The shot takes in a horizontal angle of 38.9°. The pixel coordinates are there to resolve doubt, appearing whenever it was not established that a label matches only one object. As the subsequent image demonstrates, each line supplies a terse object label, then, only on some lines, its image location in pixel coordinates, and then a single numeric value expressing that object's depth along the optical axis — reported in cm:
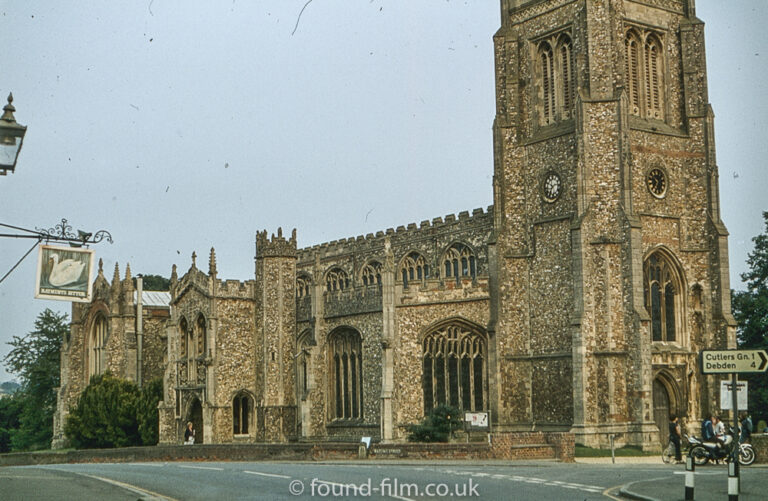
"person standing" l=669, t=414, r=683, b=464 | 3108
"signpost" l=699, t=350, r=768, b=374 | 1733
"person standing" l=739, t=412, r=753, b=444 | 3014
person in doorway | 4272
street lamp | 1393
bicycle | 3162
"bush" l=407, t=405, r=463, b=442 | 3675
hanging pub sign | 1608
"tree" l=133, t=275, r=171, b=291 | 8610
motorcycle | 2754
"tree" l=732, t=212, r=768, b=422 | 4700
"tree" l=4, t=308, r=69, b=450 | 6978
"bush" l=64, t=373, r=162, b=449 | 5025
